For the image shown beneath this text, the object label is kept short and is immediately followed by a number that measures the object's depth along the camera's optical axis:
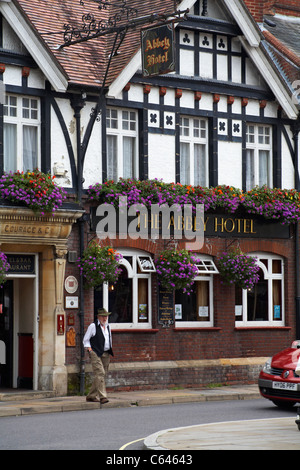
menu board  23.12
